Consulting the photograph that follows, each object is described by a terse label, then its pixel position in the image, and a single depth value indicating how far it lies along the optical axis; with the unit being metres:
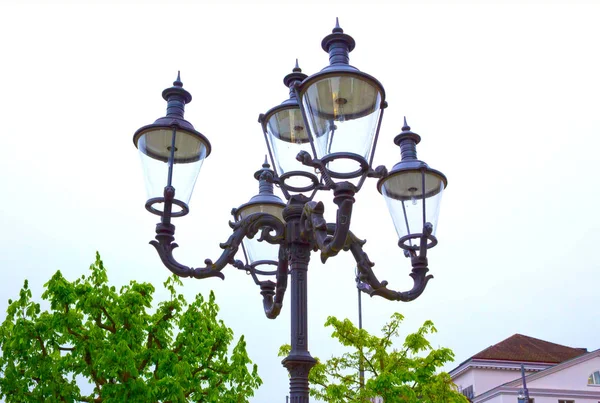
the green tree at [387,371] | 18.67
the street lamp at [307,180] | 4.59
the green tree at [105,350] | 14.67
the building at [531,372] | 41.56
